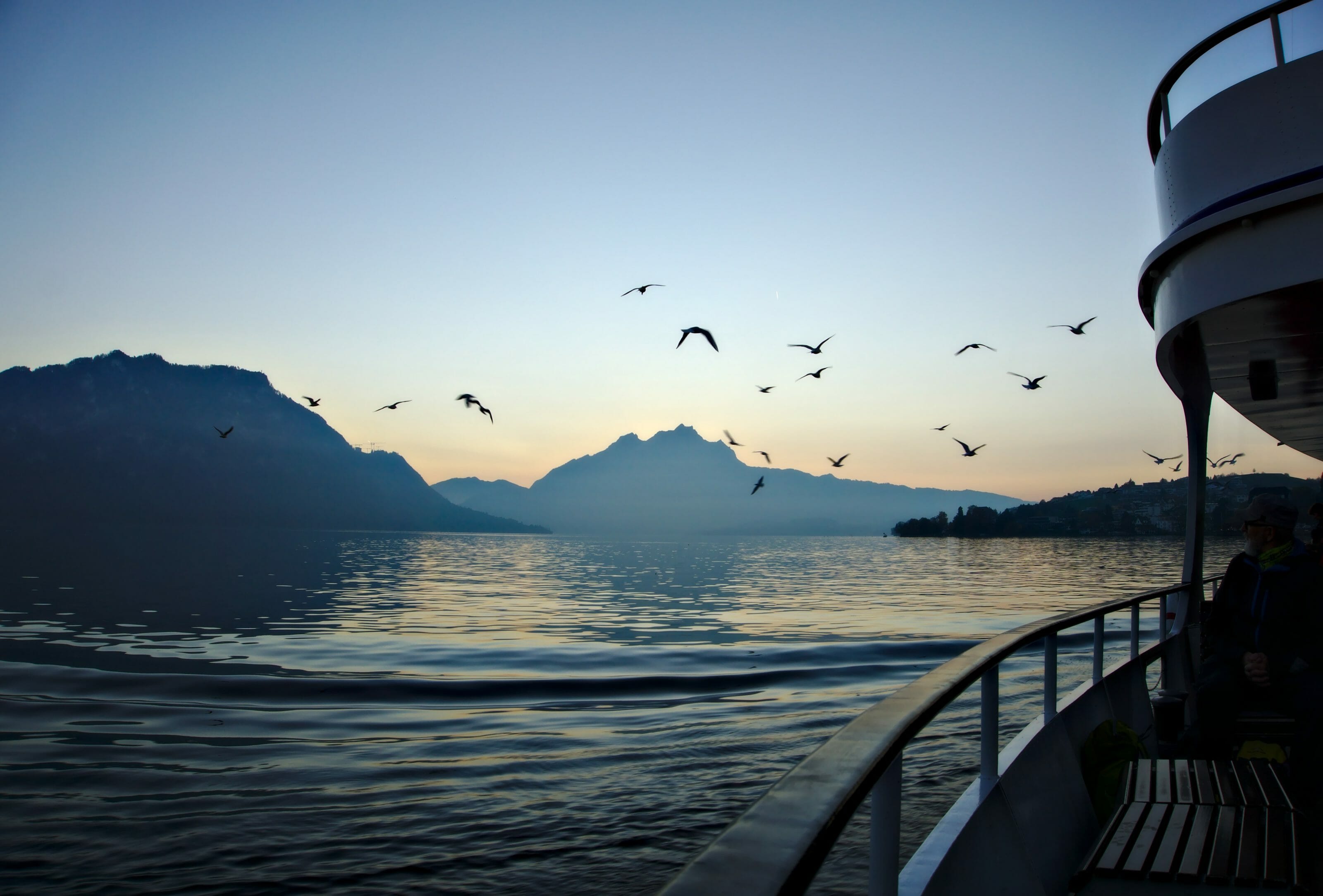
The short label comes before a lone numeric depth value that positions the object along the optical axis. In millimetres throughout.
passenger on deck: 5176
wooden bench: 3072
